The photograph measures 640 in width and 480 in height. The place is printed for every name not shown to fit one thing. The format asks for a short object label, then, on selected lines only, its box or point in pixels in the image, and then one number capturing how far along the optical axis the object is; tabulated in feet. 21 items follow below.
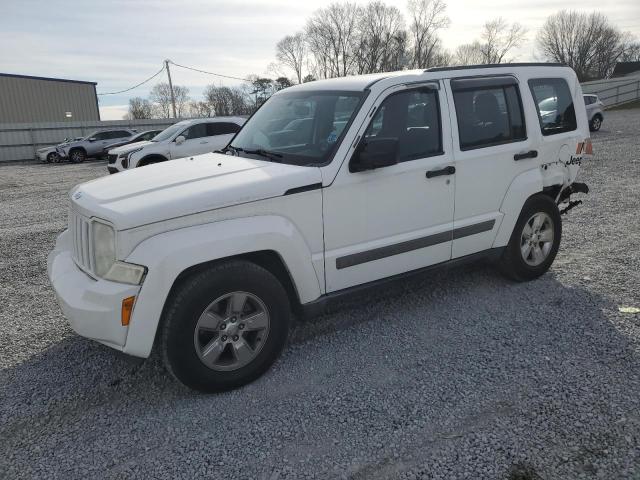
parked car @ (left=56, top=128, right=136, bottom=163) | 78.58
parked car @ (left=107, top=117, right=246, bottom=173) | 43.42
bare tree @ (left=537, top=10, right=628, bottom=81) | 246.68
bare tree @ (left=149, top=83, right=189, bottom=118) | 229.86
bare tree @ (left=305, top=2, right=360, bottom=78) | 216.13
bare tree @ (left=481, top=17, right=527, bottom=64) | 225.97
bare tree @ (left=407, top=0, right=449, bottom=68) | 211.20
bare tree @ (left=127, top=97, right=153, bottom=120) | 219.00
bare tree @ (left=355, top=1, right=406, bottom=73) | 202.37
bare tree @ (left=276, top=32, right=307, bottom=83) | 224.53
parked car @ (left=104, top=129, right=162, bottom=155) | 71.22
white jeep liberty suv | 9.91
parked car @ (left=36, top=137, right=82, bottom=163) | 79.87
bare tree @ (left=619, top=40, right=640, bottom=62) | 253.73
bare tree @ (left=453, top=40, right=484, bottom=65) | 236.22
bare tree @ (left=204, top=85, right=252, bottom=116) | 188.20
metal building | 128.67
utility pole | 144.07
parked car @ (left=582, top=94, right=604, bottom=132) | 67.77
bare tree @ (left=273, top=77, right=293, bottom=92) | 162.84
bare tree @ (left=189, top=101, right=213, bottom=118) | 204.50
